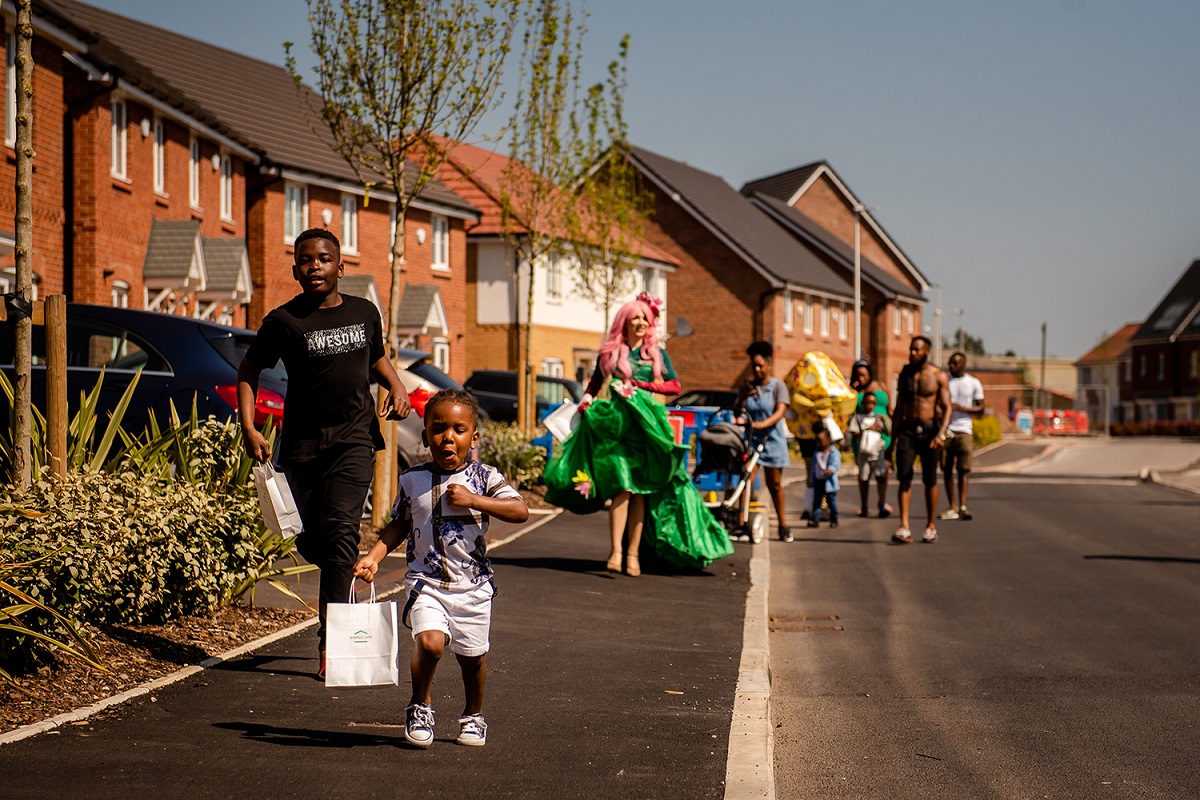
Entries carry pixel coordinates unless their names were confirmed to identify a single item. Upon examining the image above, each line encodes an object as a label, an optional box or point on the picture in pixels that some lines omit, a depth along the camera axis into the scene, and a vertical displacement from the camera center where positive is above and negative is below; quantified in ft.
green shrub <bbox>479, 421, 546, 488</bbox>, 59.52 -2.32
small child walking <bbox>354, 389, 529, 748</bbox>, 16.93 -1.77
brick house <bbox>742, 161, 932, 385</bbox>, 214.28 +22.69
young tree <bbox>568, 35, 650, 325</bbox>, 81.61 +12.65
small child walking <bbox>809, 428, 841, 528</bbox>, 53.47 -2.77
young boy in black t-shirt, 21.12 -0.04
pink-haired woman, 34.88 -1.49
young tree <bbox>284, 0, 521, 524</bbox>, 42.65 +9.21
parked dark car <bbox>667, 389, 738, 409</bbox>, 116.67 +0.01
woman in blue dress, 45.70 -0.21
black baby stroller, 41.60 -2.17
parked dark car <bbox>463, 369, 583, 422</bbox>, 84.79 +0.39
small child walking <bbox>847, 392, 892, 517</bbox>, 58.39 -1.49
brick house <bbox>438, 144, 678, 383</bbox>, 147.13 +8.91
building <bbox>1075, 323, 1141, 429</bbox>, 394.73 +7.57
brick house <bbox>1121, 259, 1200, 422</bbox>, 317.63 +8.92
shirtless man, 49.06 -0.78
